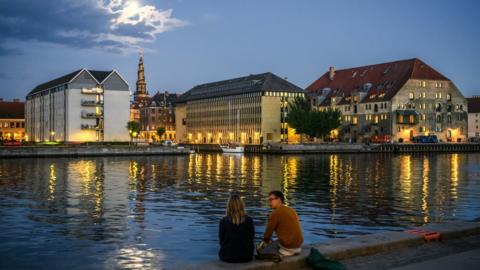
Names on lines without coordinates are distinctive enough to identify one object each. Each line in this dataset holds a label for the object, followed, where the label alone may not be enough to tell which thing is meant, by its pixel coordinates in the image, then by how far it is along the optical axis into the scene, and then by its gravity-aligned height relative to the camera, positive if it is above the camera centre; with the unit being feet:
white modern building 504.02 +30.60
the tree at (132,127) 529.86 +14.29
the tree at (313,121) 536.01 +19.76
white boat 515.91 -4.65
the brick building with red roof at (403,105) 541.75 +35.37
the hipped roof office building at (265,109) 601.30 +34.70
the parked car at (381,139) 537.24 +3.92
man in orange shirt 50.83 -7.00
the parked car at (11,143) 486.96 +0.52
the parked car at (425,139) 536.70 +3.88
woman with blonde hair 48.44 -7.27
